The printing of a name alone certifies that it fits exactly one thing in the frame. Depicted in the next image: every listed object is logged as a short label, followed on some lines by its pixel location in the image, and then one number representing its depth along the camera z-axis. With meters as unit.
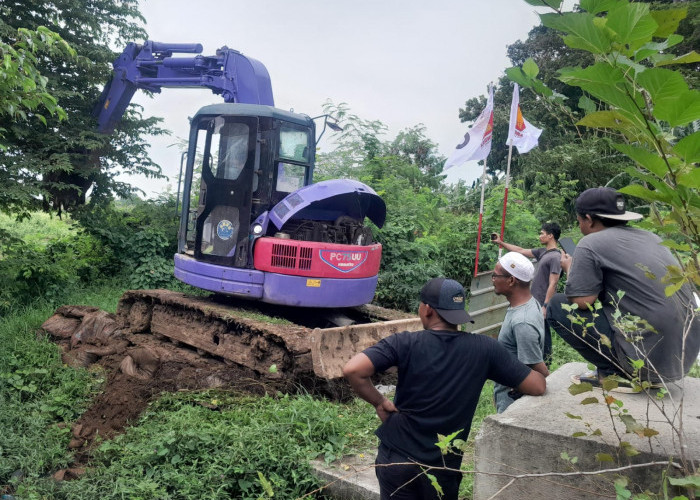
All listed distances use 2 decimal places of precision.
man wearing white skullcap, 3.31
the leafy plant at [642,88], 1.27
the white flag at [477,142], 9.16
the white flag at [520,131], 9.12
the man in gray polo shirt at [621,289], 3.01
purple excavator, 6.47
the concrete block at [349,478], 4.09
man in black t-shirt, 2.75
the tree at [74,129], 10.96
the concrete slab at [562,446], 2.48
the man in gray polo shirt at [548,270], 6.46
